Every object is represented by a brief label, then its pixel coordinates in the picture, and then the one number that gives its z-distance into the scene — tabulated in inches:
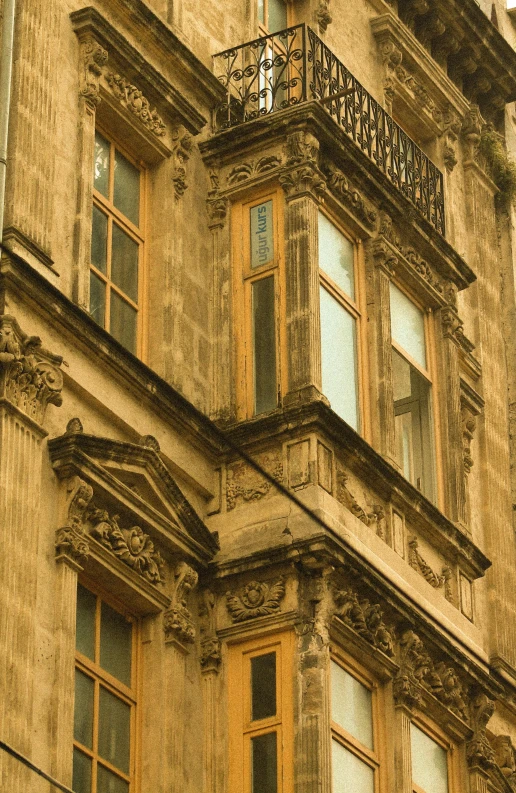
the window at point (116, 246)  748.6
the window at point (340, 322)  774.5
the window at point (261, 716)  679.1
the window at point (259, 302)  762.2
